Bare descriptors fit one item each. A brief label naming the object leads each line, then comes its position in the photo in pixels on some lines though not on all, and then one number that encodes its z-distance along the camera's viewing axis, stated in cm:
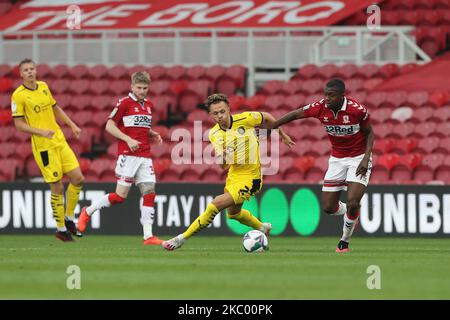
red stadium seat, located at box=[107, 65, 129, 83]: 2302
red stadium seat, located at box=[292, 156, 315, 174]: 1931
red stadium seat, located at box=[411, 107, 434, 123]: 2012
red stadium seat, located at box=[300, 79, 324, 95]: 2149
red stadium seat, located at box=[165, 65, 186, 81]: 2278
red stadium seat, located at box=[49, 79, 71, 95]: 2266
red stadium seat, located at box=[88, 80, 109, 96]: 2255
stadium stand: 1934
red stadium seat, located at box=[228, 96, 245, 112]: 2147
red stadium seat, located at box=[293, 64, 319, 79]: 2208
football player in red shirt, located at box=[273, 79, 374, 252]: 1329
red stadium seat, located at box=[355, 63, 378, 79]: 2195
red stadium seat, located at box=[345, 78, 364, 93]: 2136
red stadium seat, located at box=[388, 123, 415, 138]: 1975
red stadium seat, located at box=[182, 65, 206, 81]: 2273
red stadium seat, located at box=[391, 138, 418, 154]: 1931
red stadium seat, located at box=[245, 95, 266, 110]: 2144
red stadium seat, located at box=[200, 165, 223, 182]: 1967
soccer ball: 1339
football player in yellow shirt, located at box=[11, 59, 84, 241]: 1520
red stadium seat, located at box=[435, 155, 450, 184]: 1864
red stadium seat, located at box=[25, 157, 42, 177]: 2089
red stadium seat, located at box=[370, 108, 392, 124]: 2034
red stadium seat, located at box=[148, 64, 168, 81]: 2289
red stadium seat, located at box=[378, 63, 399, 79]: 2198
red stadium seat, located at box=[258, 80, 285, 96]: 2195
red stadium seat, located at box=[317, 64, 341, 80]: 2197
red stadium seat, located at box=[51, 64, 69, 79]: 2325
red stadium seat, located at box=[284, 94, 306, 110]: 2108
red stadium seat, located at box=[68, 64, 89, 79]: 2319
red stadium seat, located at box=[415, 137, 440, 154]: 1922
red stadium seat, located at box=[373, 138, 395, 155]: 1941
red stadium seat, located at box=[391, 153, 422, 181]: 1880
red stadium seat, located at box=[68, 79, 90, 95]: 2266
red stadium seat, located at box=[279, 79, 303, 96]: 2170
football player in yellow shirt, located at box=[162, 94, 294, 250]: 1316
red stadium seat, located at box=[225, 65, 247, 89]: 2264
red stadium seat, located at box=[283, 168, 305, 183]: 1933
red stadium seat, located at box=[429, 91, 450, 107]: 2058
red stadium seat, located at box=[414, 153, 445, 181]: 1869
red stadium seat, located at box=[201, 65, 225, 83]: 2266
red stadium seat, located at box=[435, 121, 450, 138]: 1950
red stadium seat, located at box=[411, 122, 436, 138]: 1964
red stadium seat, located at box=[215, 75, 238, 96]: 2256
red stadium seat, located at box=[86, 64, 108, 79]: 2316
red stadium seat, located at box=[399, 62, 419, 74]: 2212
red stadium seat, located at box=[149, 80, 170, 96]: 2238
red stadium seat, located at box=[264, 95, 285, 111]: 2117
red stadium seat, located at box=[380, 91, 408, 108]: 2070
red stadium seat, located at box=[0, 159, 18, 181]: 2017
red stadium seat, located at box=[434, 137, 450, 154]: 1917
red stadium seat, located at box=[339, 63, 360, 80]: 2186
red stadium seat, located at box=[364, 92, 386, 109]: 2080
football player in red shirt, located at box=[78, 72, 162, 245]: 1492
